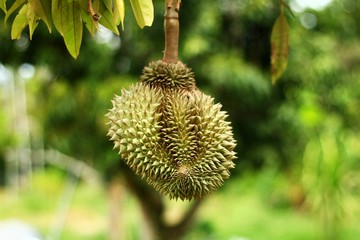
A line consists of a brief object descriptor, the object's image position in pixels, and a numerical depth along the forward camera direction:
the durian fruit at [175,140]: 1.02
